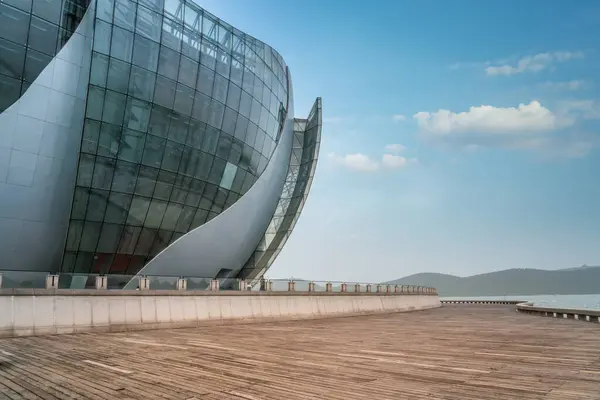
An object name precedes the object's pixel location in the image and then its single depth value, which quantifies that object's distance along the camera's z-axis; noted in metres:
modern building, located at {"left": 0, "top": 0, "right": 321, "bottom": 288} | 25.02
